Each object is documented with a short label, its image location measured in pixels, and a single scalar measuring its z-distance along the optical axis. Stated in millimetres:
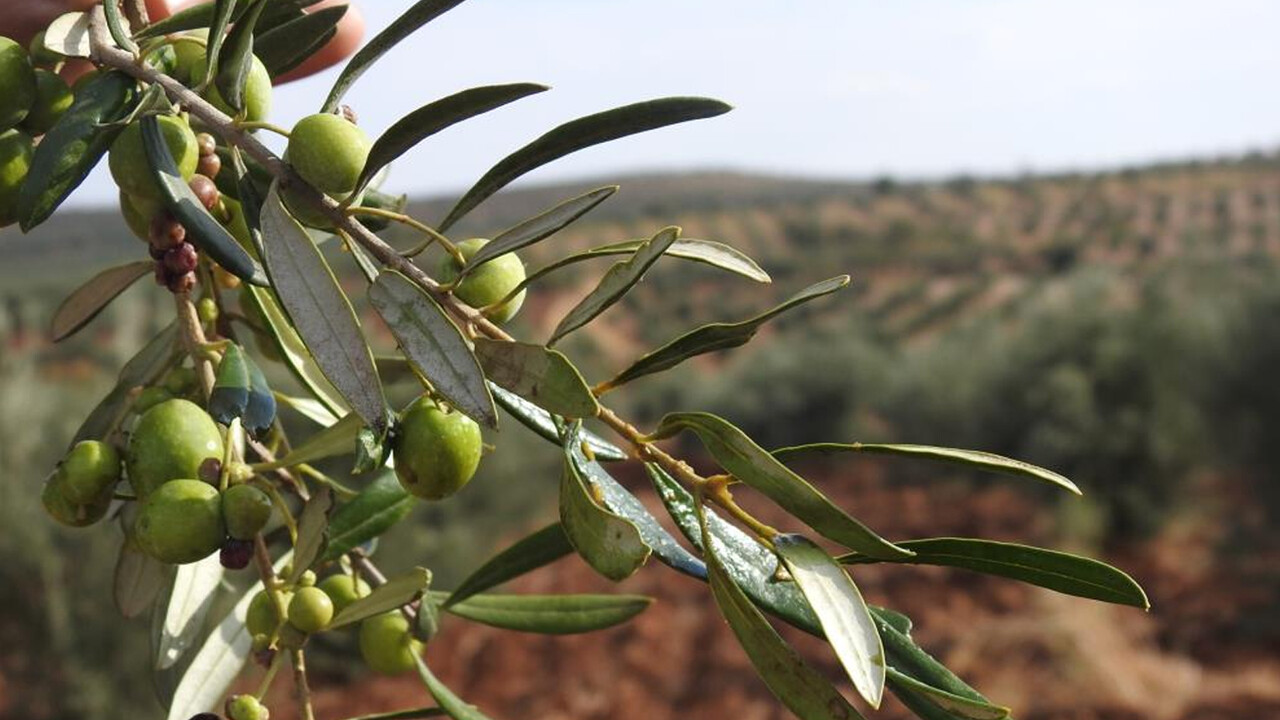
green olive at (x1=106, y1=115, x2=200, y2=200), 588
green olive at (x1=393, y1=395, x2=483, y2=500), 567
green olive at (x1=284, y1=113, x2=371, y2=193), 570
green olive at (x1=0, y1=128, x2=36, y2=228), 627
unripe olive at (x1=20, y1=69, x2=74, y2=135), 661
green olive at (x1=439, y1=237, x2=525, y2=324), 608
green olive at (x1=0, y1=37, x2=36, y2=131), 624
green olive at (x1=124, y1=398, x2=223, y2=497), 615
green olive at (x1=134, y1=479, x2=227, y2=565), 597
